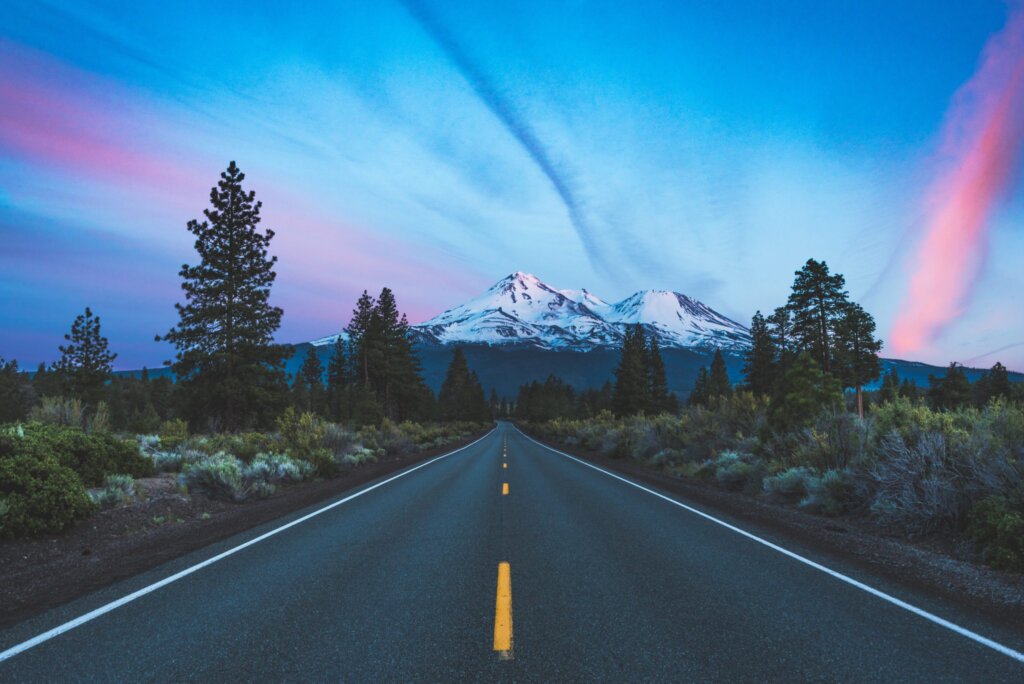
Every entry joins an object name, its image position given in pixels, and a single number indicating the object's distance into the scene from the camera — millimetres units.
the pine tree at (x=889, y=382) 76650
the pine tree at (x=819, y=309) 49306
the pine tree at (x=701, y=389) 76750
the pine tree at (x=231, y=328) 30000
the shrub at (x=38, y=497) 7547
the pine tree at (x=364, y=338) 54875
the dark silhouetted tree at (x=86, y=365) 48062
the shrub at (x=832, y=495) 10328
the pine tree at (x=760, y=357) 60750
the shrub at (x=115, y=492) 9445
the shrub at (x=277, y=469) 14047
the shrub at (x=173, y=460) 13289
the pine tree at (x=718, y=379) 65938
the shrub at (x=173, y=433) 16375
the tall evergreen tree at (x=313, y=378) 84125
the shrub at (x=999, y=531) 6430
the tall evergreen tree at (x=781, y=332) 55778
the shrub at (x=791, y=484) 11828
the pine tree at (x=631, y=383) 61312
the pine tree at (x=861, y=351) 54031
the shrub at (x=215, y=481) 11969
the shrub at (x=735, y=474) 14234
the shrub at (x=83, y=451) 8891
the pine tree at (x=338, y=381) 77138
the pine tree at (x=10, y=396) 26422
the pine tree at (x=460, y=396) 95062
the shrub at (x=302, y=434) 18486
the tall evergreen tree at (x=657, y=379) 68400
